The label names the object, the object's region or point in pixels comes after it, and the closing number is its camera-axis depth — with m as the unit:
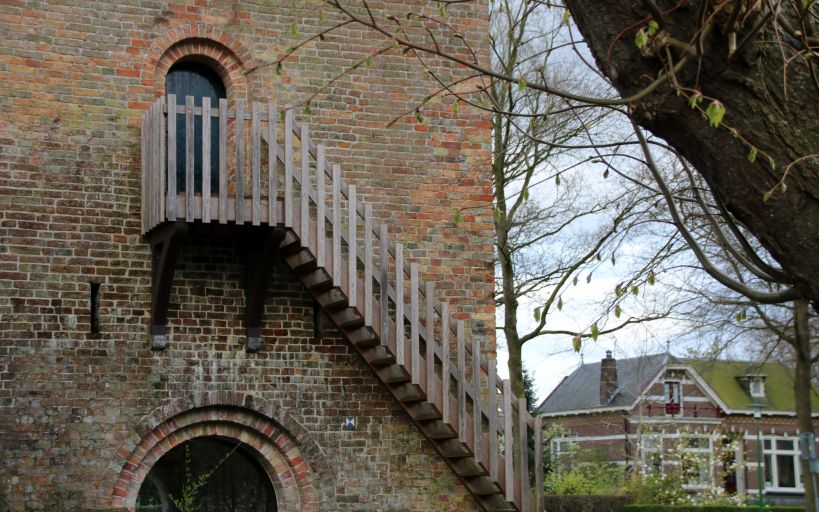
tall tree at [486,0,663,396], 23.27
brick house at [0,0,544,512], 12.62
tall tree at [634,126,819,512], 21.44
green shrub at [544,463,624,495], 33.69
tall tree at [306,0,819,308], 4.77
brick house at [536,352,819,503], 46.16
